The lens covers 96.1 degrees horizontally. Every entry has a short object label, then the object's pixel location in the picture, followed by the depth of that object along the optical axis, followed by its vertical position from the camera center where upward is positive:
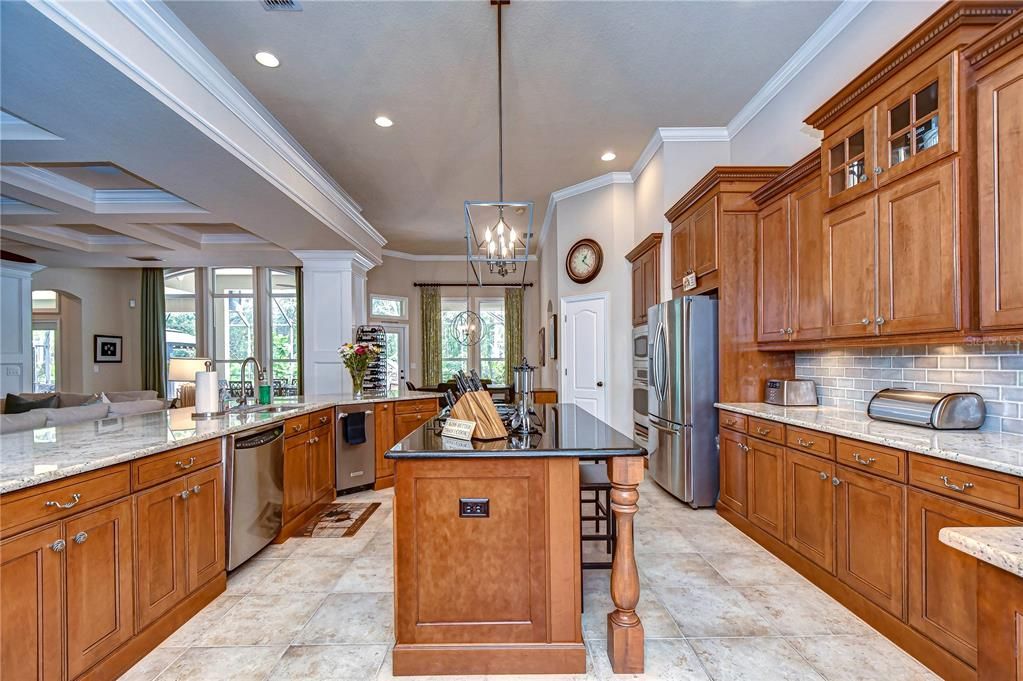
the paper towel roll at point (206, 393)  2.96 -0.30
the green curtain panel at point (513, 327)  9.70 +0.37
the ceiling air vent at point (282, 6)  2.60 +1.95
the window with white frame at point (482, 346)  9.90 -0.03
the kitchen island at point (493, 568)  1.82 -0.89
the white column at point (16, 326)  6.86 +0.34
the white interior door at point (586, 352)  5.53 -0.10
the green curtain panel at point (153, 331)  8.48 +0.31
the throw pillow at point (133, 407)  3.93 -0.53
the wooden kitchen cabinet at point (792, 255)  2.85 +0.58
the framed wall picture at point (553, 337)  6.41 +0.11
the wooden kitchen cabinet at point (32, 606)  1.41 -0.83
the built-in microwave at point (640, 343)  4.41 +0.00
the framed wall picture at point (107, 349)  8.06 -0.02
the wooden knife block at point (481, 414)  1.99 -0.31
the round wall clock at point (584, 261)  5.60 +1.03
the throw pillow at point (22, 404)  4.78 -0.58
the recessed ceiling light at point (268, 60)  3.07 +1.94
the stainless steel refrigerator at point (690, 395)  3.55 -0.41
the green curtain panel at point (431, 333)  9.58 +0.25
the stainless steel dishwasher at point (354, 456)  4.20 -1.04
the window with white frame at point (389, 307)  9.20 +0.78
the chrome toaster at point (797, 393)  3.13 -0.35
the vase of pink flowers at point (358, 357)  4.80 -0.12
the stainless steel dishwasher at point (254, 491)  2.62 -0.89
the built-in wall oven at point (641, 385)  4.38 -0.41
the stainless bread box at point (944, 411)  2.04 -0.32
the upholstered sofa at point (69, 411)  2.87 -0.50
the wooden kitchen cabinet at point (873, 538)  1.92 -0.88
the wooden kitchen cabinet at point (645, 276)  4.48 +0.70
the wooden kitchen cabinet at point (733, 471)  3.21 -0.93
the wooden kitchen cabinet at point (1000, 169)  1.67 +0.64
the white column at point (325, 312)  6.07 +0.45
